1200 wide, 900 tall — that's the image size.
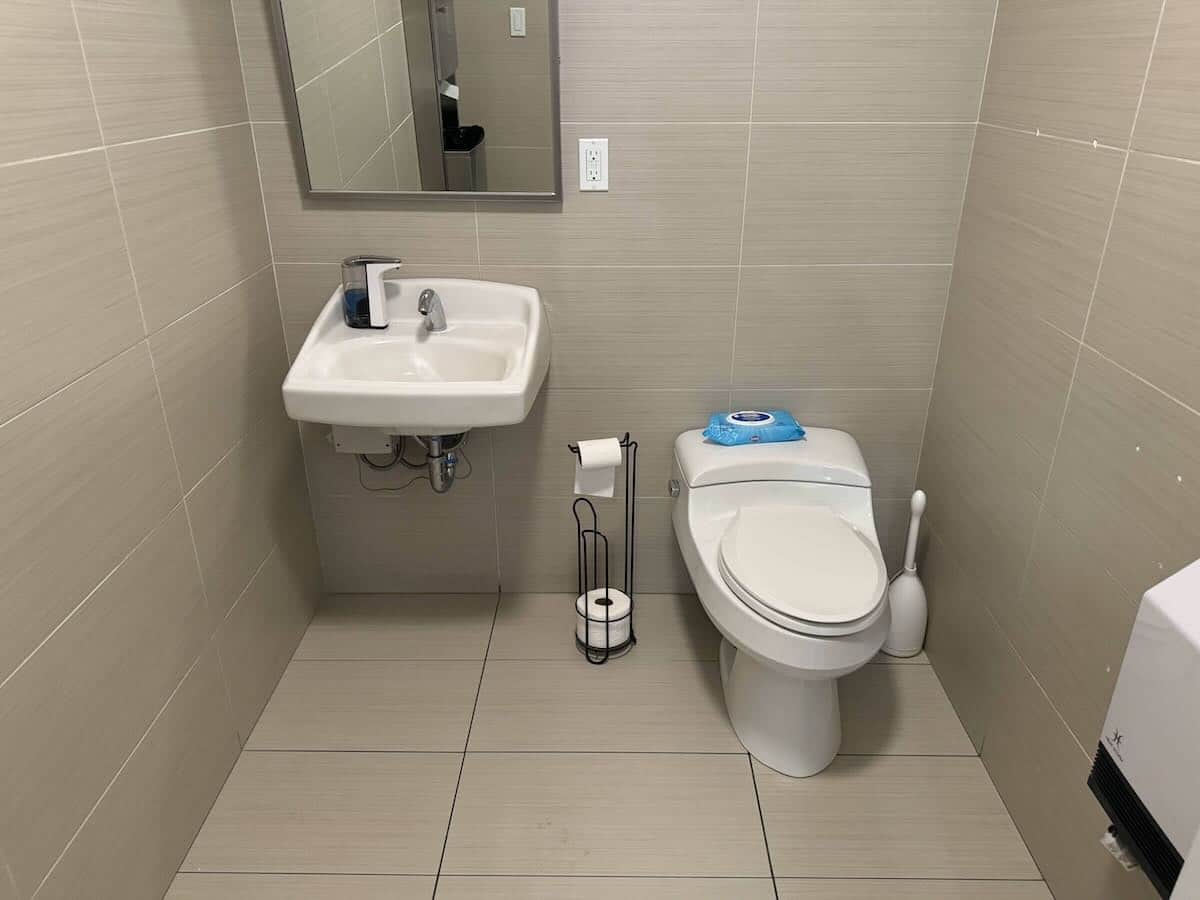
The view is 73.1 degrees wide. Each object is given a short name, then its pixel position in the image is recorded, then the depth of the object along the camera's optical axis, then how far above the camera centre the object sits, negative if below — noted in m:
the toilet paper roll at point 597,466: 1.81 -0.79
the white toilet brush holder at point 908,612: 2.00 -1.20
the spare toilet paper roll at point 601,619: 2.00 -1.21
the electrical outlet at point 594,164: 1.75 -0.16
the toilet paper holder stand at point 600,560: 2.02 -1.18
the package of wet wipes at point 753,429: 1.90 -0.75
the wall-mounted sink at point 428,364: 1.53 -0.53
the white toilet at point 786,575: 1.50 -0.89
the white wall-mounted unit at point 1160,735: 0.75 -0.59
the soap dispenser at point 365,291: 1.76 -0.41
